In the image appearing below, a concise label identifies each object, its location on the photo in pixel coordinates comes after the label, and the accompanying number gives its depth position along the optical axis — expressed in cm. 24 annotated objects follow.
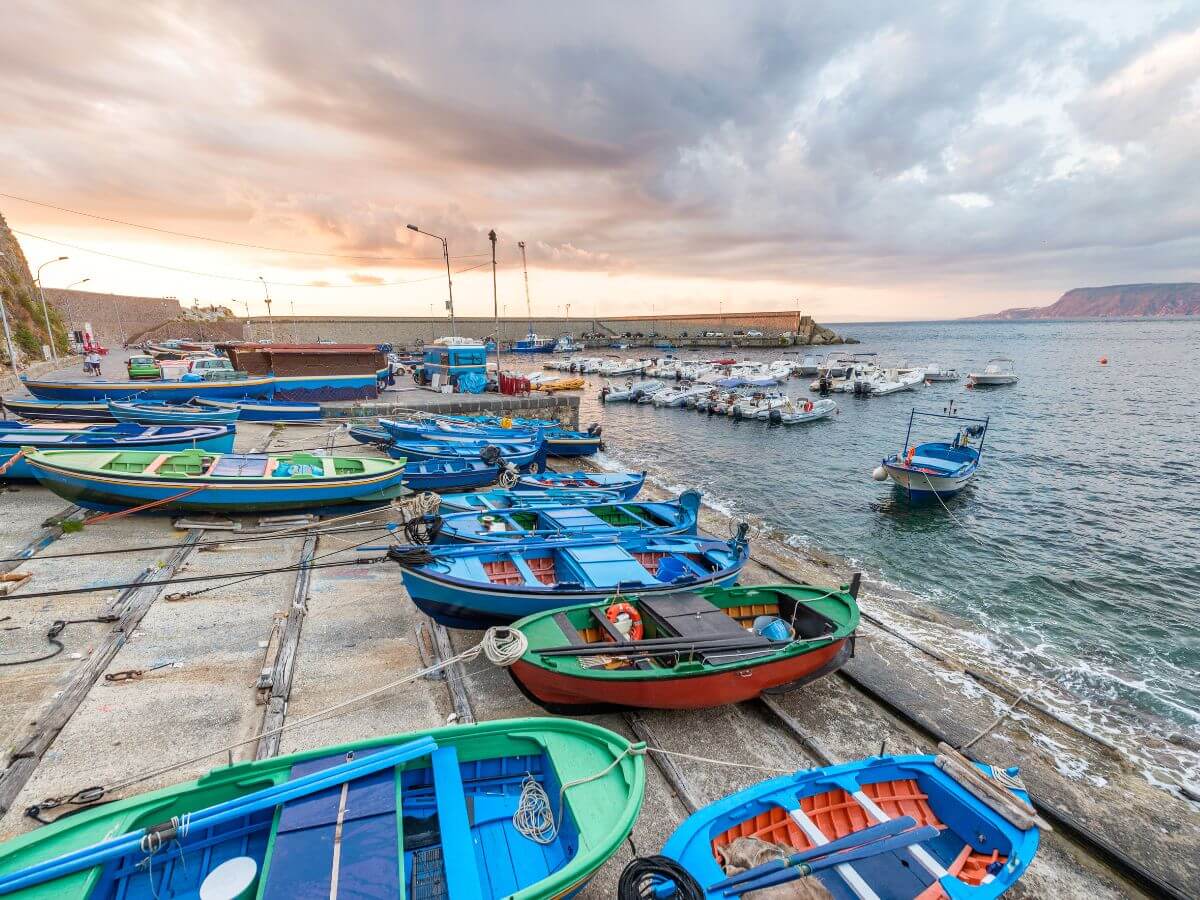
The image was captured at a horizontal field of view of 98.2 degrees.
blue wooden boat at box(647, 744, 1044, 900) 483
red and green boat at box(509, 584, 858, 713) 752
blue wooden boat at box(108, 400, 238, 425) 2280
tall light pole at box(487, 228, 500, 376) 2758
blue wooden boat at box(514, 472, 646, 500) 1697
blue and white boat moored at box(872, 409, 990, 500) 2241
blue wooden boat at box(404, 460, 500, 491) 1836
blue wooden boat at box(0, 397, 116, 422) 2322
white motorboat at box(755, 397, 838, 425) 4116
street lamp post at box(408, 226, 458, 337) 3018
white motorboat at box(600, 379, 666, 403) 5406
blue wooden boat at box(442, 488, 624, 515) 1414
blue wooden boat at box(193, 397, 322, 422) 2845
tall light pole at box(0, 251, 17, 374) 3436
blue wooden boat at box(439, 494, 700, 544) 1196
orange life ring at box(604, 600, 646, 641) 911
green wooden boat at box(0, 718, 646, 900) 405
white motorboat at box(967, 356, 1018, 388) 6244
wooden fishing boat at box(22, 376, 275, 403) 2766
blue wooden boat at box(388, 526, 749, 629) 932
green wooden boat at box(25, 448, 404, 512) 1342
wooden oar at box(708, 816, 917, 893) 467
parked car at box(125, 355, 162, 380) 3200
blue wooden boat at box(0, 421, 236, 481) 1577
